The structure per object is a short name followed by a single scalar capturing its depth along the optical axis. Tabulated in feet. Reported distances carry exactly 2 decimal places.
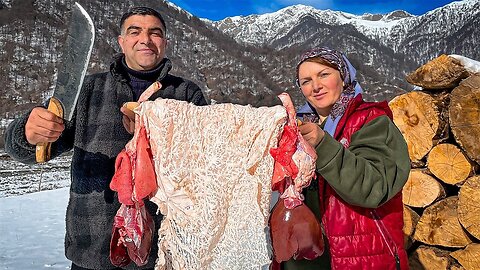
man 6.36
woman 5.44
